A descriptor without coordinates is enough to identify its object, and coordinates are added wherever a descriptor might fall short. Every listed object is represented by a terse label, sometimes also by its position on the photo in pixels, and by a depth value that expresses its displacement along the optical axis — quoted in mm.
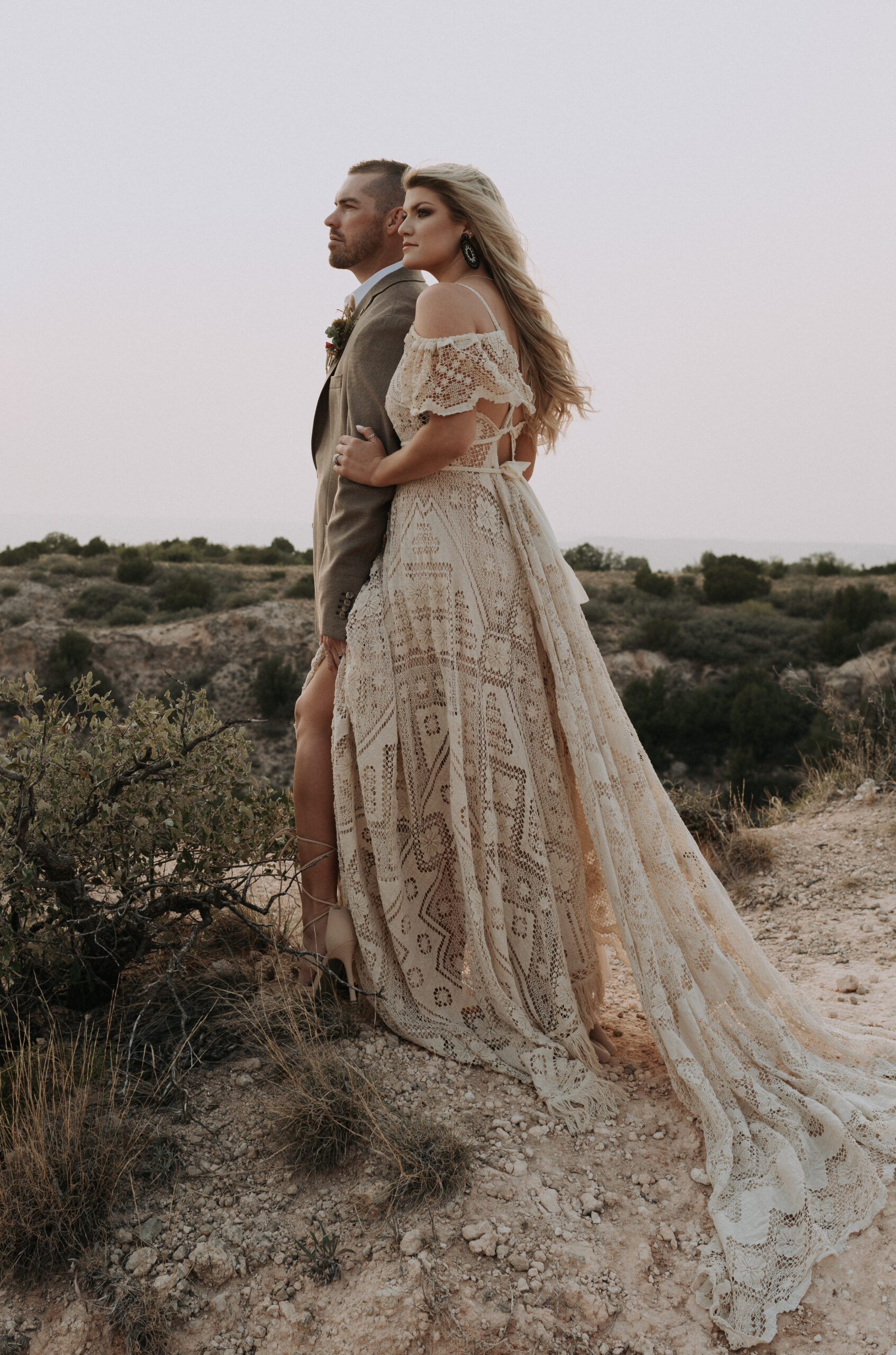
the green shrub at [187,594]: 17156
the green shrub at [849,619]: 15977
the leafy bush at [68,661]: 14172
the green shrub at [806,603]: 18578
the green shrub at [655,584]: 19594
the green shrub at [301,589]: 17609
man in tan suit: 2689
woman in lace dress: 2467
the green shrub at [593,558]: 25219
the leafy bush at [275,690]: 14062
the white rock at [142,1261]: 1905
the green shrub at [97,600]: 16406
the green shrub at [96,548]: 21297
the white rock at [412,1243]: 1938
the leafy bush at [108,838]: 2500
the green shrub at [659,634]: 16219
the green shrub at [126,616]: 15953
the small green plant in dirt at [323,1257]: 1915
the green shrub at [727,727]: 12672
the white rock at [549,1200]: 2092
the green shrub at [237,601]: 16641
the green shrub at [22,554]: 19891
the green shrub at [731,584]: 20016
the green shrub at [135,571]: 18656
